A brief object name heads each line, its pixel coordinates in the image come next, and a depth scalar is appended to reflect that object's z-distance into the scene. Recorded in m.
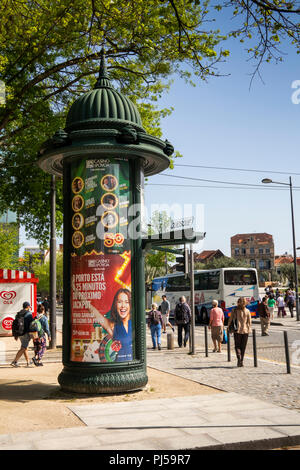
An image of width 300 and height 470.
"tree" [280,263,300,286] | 89.32
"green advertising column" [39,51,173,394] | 8.47
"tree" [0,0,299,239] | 15.34
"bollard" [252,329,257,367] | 12.11
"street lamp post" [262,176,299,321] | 29.42
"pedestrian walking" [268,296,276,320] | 29.28
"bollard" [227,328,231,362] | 13.26
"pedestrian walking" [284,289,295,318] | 33.41
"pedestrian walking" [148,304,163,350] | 16.42
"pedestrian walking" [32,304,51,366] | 12.97
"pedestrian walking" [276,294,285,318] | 33.22
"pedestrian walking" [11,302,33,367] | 12.85
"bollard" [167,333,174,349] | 16.60
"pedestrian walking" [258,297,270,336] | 19.78
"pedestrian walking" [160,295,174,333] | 21.05
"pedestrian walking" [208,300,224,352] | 15.27
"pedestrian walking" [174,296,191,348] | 16.59
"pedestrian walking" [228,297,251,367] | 12.17
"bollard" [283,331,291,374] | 11.02
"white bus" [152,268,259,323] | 29.36
